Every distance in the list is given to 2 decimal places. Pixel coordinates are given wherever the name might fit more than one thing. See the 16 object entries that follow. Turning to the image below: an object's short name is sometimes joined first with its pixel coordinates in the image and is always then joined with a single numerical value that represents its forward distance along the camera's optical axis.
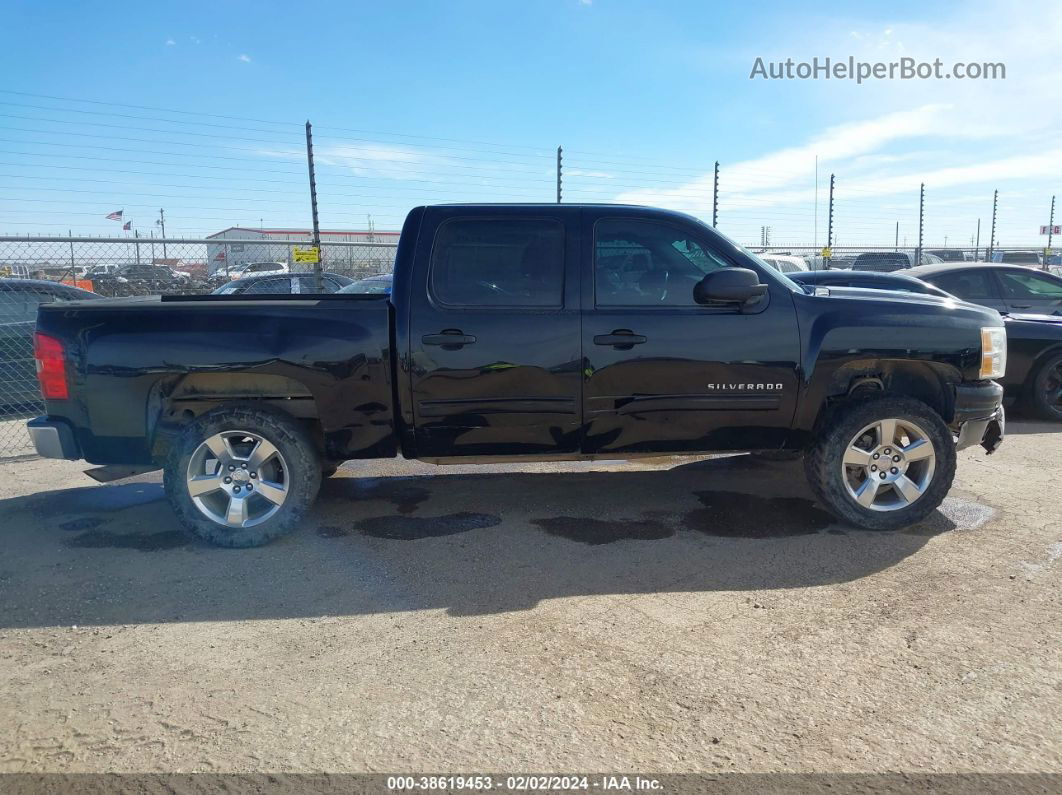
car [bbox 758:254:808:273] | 18.40
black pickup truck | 4.42
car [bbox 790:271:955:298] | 8.70
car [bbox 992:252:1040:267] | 24.54
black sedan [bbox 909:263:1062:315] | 9.99
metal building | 12.85
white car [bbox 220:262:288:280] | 13.97
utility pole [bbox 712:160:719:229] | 14.12
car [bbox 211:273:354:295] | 11.00
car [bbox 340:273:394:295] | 11.02
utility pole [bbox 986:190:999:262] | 21.24
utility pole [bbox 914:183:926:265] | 18.62
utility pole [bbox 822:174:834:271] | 16.30
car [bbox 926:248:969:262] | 26.33
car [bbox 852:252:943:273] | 16.64
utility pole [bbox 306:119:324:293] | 10.08
